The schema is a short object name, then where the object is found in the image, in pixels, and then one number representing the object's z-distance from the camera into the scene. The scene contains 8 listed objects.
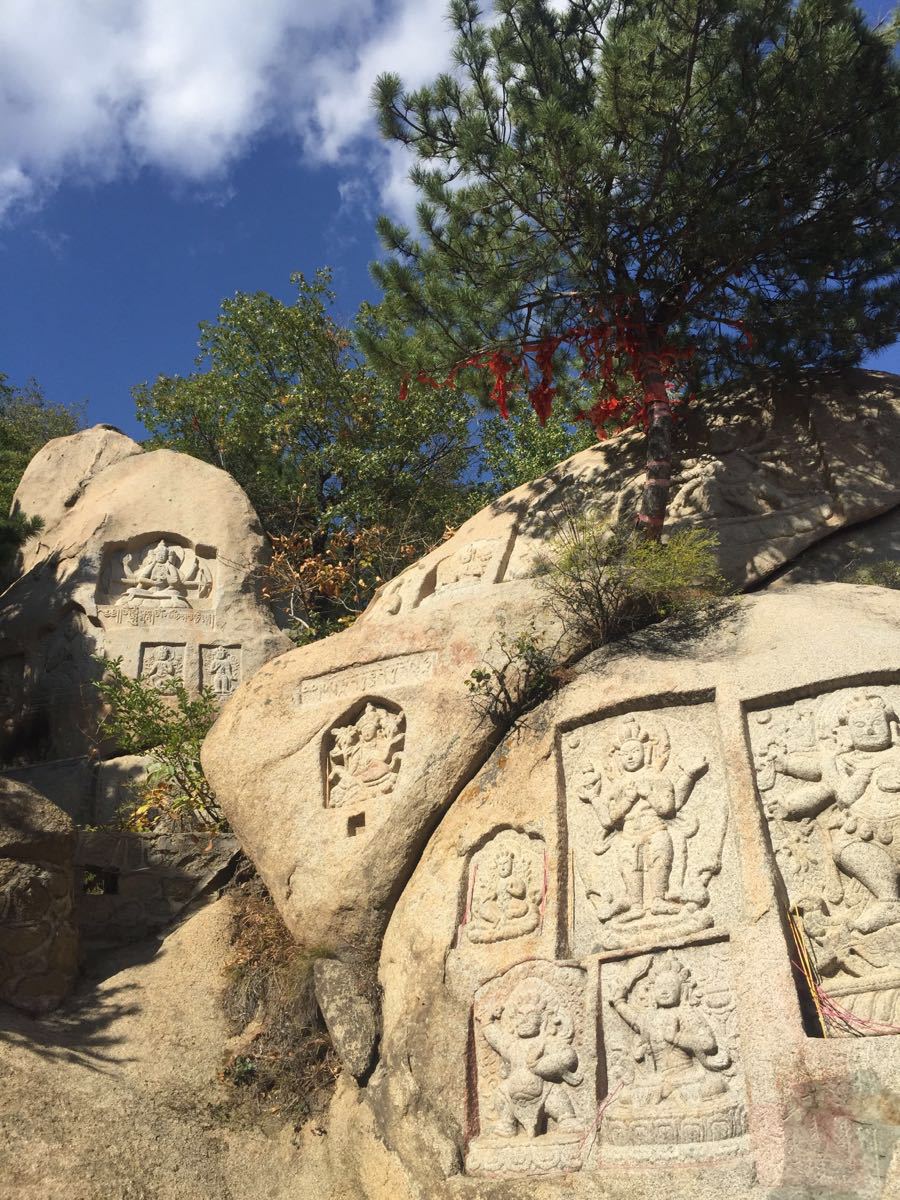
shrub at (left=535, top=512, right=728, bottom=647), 8.27
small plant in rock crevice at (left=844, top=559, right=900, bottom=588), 9.12
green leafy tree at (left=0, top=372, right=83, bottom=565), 10.77
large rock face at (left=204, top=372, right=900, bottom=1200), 6.04
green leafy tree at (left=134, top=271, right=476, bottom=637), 14.66
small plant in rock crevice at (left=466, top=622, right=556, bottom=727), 8.05
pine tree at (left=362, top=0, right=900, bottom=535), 8.92
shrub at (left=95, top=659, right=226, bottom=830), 10.22
